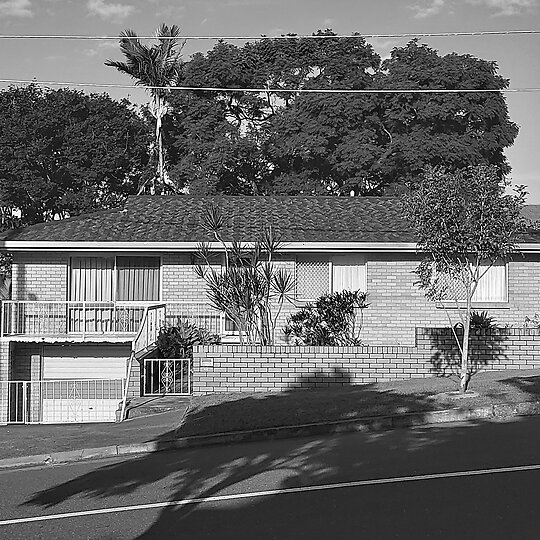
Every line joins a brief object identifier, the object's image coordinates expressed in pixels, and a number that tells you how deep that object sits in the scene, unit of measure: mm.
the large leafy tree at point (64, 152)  45125
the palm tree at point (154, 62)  41469
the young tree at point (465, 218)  15727
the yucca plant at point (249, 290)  19969
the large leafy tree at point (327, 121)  40719
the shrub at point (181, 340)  21453
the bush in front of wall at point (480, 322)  20031
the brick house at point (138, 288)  23125
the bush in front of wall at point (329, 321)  22250
